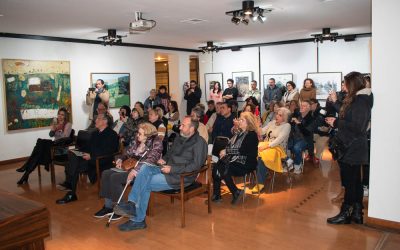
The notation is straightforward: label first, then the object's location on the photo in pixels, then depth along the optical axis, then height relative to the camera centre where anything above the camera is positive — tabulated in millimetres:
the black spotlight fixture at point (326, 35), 8430 +1485
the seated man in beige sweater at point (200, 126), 5654 -447
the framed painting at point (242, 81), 11398 +561
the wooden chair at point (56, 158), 5633 -925
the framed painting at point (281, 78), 10570 +588
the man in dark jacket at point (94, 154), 4988 -766
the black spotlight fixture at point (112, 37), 7648 +1383
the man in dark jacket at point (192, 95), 11102 +122
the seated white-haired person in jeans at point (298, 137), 6059 -698
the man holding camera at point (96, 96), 8898 +118
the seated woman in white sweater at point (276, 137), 5148 -611
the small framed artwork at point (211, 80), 12109 +639
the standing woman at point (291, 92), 9398 +133
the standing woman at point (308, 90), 9125 +172
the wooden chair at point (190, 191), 3865 -1044
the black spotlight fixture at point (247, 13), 5375 +1345
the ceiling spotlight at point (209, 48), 10141 +1471
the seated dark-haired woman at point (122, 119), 6992 -382
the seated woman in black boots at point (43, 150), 6016 -835
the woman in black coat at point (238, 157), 4578 -788
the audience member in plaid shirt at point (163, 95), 10068 +117
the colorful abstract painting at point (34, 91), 7723 +253
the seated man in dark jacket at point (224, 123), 6059 -426
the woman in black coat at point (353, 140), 3582 -458
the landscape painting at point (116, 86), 9523 +406
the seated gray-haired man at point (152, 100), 10059 -9
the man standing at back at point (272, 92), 10219 +153
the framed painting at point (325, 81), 9820 +421
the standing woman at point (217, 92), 11367 +210
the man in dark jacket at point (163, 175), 3922 -851
